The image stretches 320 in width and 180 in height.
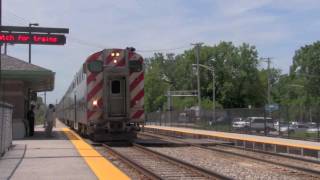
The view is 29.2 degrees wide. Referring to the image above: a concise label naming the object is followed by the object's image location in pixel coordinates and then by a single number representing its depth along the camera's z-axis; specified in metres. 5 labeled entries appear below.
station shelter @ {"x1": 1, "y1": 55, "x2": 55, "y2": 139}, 28.27
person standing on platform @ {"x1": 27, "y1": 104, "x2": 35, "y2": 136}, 31.91
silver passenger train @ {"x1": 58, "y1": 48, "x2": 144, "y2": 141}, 24.28
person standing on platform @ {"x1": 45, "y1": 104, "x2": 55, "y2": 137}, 30.33
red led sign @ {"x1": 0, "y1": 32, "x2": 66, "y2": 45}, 27.39
